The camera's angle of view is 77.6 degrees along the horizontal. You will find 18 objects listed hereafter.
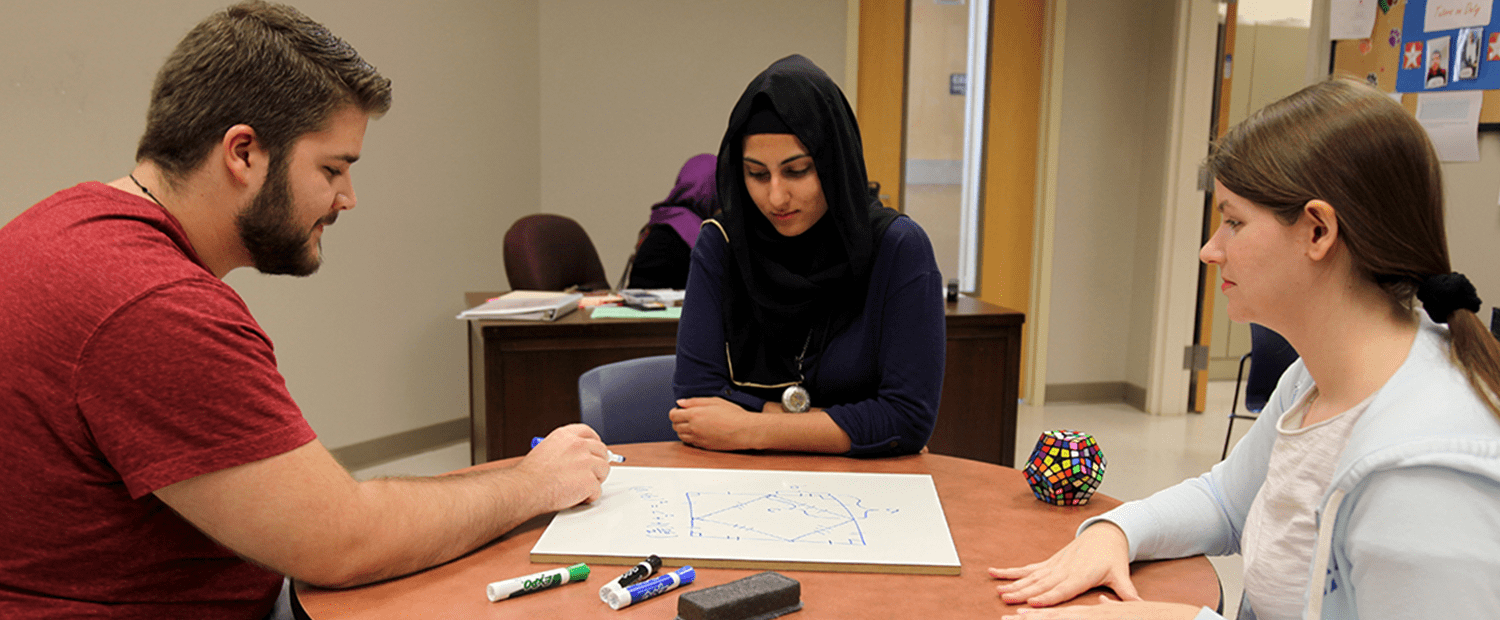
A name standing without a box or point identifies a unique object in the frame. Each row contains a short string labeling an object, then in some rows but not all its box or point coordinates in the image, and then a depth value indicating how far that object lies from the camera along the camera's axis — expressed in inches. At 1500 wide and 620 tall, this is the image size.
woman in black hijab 62.5
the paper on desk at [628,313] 120.3
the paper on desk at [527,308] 116.8
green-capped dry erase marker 38.2
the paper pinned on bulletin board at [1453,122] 97.0
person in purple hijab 146.3
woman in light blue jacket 30.5
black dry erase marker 38.3
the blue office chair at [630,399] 76.2
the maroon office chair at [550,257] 149.1
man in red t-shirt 35.4
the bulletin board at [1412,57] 94.9
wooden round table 37.7
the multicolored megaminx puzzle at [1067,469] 50.0
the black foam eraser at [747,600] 35.8
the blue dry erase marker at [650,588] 37.5
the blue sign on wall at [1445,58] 94.8
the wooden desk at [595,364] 115.3
